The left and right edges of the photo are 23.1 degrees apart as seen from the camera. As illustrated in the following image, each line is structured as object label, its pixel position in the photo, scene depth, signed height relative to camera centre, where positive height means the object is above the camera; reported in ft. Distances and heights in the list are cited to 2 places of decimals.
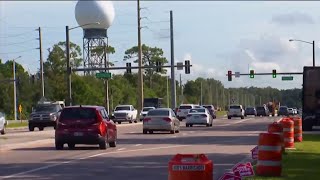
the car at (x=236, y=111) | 294.05 -7.66
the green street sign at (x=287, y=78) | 309.10 +4.81
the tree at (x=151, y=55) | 456.86 +21.67
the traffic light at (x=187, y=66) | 237.18 +7.68
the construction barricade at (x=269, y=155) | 57.88 -4.79
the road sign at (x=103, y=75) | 252.01 +5.58
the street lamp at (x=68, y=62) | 211.57 +8.47
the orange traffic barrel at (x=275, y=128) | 76.94 -3.76
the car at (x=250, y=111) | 346.60 -9.19
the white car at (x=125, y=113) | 243.60 -6.79
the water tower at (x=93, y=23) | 282.77 +25.66
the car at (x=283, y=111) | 316.97 -8.59
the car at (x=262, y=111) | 344.69 -9.12
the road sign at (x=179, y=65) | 239.28 +8.06
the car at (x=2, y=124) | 165.58 -6.73
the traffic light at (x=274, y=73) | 278.87 +6.17
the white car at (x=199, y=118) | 195.52 -6.77
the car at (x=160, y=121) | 149.18 -5.64
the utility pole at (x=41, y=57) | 251.44 +11.64
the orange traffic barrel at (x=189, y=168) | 40.65 -4.00
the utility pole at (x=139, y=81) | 283.61 +4.11
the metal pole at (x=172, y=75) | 280.51 +6.26
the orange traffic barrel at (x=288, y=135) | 90.99 -5.23
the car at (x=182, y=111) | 271.08 -6.91
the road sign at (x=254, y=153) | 72.41 -5.84
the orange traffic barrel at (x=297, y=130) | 108.17 -5.61
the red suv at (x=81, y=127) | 99.45 -4.42
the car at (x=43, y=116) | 180.23 -5.34
